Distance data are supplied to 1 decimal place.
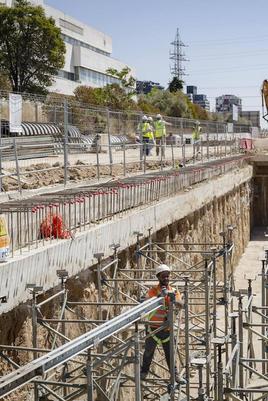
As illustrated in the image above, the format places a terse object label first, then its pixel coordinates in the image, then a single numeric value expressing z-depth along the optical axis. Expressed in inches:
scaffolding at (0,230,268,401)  236.8
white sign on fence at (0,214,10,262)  317.7
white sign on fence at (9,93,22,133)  545.0
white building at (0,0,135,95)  2494.3
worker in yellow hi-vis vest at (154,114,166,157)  988.6
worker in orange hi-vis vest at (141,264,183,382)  345.7
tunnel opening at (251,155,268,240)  1539.1
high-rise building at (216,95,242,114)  7015.3
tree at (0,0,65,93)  1803.6
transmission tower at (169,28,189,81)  4751.5
